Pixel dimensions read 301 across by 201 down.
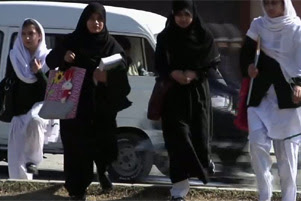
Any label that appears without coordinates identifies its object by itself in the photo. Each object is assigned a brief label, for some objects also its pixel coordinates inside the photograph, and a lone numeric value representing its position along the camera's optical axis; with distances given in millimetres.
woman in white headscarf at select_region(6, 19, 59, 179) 12532
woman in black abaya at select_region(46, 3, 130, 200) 11118
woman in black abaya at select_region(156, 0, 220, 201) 10730
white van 15043
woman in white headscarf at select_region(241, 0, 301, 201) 10173
